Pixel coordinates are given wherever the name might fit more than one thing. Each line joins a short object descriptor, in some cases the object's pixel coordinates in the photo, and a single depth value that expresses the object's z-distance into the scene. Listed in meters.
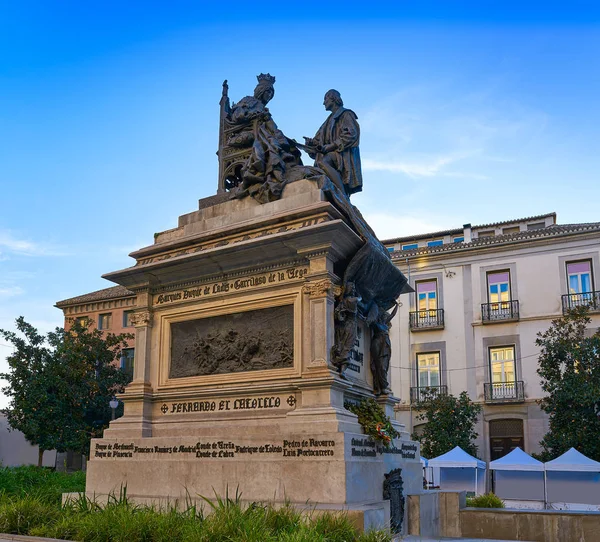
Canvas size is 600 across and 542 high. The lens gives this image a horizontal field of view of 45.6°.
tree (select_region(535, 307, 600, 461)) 28.97
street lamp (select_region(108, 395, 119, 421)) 27.67
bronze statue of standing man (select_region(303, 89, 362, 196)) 14.17
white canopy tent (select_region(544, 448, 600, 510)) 24.59
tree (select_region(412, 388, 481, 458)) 34.88
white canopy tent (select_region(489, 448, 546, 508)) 26.22
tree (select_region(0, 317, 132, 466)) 35.41
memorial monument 11.31
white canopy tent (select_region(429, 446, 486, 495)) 28.36
